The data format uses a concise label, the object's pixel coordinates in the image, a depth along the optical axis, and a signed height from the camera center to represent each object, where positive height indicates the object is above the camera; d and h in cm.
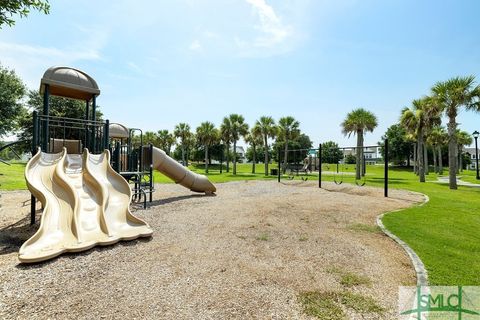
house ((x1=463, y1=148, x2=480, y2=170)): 8466 +228
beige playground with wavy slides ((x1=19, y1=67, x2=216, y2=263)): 511 -59
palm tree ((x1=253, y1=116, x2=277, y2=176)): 3738 +477
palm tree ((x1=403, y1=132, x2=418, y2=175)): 2588 +278
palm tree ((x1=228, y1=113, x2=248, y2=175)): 3947 +524
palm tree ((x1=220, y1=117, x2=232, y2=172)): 3961 +467
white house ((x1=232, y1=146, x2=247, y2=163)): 10956 +221
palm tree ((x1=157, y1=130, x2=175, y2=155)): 6331 +545
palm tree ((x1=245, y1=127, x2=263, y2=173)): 3859 +360
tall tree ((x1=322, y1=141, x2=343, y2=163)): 7915 +526
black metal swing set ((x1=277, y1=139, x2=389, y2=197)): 1372 -27
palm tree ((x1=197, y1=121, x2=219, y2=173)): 4438 +488
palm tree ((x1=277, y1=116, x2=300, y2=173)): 3659 +479
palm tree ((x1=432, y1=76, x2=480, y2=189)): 1730 +410
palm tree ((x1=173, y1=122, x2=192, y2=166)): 5188 +571
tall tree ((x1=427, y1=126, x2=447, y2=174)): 4094 +386
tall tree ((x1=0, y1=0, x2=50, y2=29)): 645 +384
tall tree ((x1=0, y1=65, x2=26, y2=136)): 2023 +469
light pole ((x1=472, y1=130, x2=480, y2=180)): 2315 +247
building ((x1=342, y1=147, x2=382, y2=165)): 8734 +47
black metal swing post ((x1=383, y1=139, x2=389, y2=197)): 1330 -40
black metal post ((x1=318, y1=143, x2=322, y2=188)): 1736 +51
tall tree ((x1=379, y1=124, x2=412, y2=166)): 6206 +366
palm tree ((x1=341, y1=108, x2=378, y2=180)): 2706 +399
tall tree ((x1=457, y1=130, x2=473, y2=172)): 5162 +445
